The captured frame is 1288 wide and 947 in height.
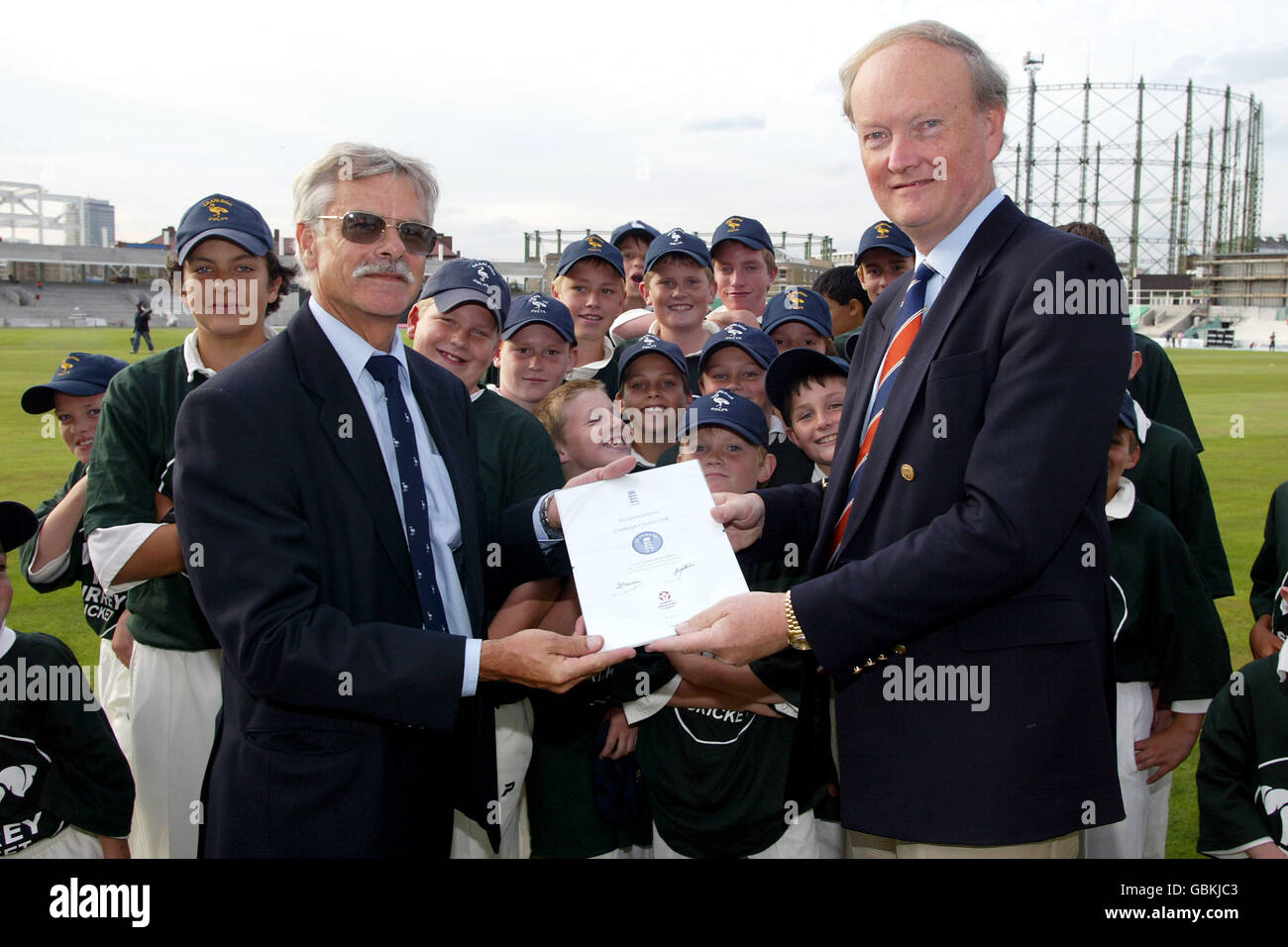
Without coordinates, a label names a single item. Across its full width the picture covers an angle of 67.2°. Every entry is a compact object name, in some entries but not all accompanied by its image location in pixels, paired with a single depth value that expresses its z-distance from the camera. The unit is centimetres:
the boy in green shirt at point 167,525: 369
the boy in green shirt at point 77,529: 423
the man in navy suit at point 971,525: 229
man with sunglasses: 237
